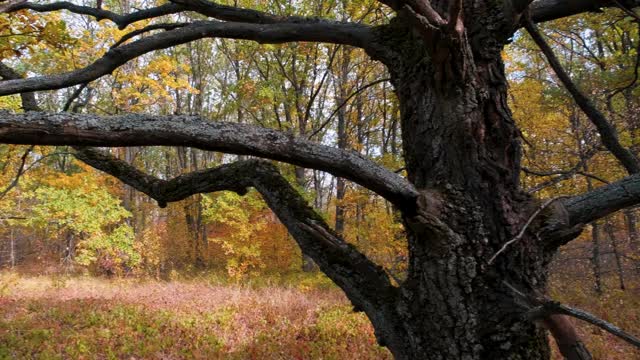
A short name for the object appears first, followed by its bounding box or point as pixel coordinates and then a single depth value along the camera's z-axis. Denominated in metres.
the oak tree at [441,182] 1.79
